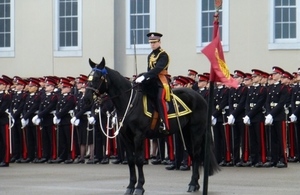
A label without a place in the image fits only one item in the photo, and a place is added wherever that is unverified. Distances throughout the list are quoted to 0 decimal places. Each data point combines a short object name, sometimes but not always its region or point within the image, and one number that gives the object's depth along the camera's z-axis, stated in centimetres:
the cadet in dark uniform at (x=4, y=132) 2495
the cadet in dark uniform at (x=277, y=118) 2325
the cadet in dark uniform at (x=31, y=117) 2647
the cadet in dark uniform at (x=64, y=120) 2602
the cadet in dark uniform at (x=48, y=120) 2620
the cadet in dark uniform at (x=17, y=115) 2664
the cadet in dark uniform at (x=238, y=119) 2381
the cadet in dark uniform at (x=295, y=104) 2434
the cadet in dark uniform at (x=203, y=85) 2397
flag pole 1384
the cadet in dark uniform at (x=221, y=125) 2412
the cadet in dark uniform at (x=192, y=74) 2602
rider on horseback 1858
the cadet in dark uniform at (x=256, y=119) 2347
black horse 1819
